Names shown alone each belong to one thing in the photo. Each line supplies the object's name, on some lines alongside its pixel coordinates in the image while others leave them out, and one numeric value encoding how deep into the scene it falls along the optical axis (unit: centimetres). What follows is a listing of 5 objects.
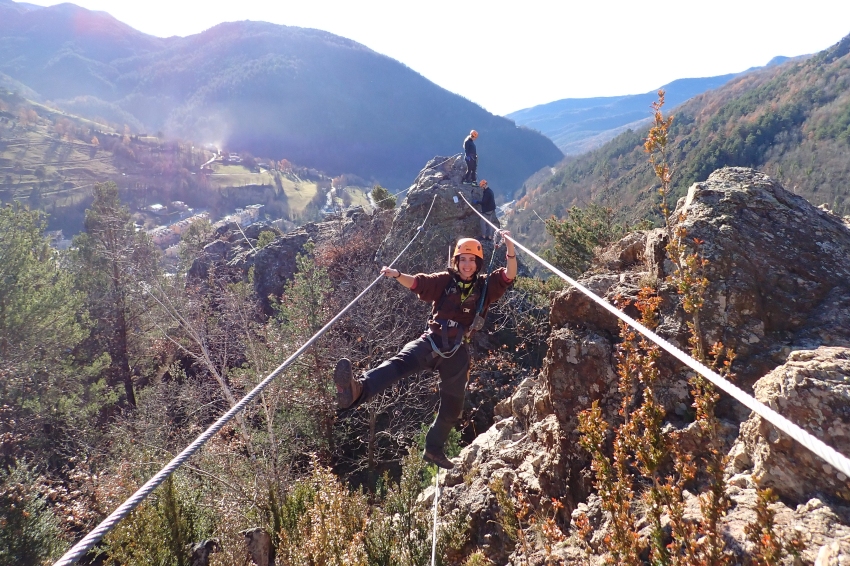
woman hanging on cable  398
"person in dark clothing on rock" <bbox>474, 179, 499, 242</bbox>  1427
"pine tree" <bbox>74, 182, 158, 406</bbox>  1573
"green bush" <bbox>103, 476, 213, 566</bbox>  507
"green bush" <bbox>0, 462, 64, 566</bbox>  698
